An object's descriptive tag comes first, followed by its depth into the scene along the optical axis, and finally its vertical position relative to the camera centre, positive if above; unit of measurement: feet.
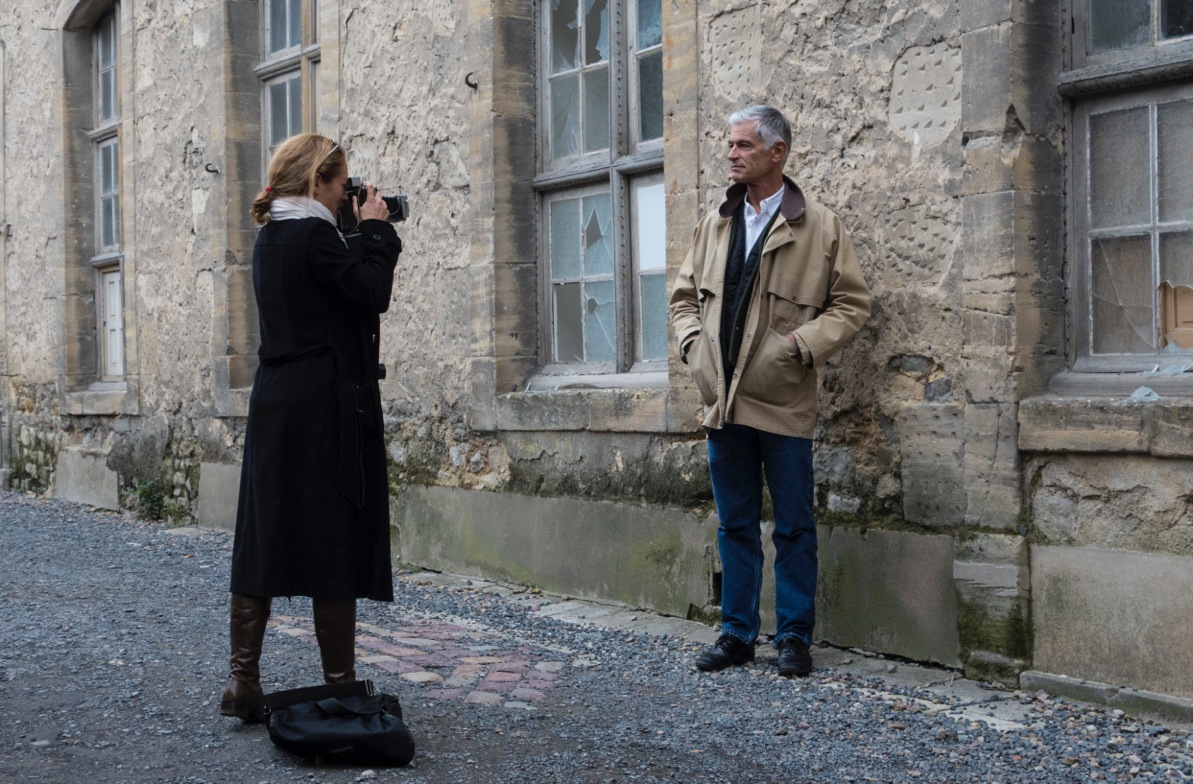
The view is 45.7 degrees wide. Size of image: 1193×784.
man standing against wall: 15.78 +0.13
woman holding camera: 13.03 -0.57
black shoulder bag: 12.03 -3.04
